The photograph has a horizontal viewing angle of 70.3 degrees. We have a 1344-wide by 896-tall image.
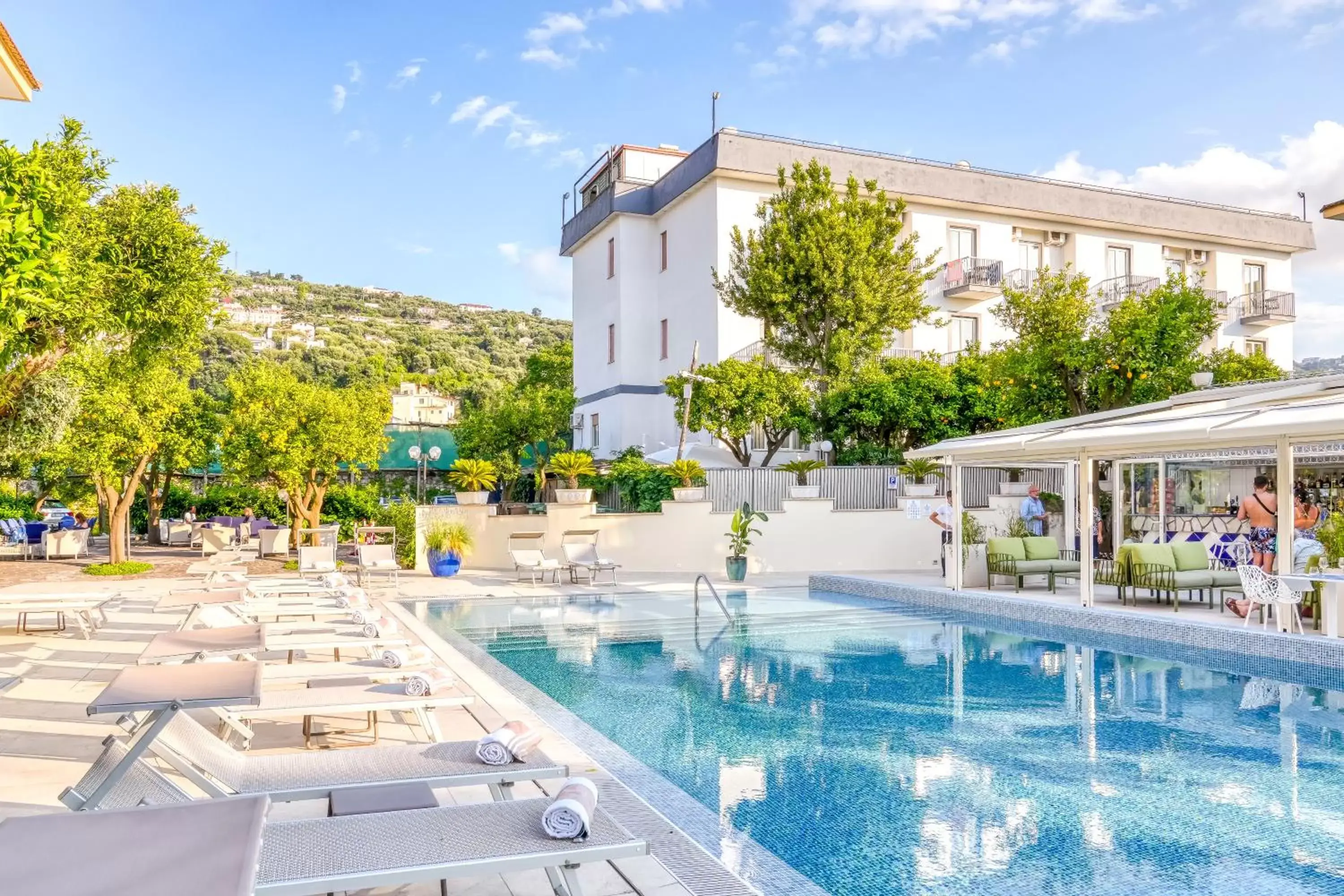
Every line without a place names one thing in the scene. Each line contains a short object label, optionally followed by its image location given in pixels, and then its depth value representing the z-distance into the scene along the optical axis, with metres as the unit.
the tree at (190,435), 19.70
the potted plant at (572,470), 19.00
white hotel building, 26.50
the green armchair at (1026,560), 14.36
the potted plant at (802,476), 19.52
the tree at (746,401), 21.83
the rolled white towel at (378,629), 7.81
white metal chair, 9.84
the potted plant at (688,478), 19.22
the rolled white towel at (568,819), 3.20
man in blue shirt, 17.97
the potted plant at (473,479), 18.75
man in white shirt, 15.59
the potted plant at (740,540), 17.44
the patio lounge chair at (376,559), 16.06
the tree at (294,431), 19.56
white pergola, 9.78
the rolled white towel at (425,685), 5.72
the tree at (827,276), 22.08
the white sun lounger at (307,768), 3.85
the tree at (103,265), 7.78
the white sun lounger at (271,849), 2.52
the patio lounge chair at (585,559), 16.84
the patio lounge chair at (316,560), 15.68
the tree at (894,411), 21.52
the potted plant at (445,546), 17.47
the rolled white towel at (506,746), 4.26
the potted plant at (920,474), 19.89
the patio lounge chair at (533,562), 16.83
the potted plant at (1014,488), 19.94
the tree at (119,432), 16.55
